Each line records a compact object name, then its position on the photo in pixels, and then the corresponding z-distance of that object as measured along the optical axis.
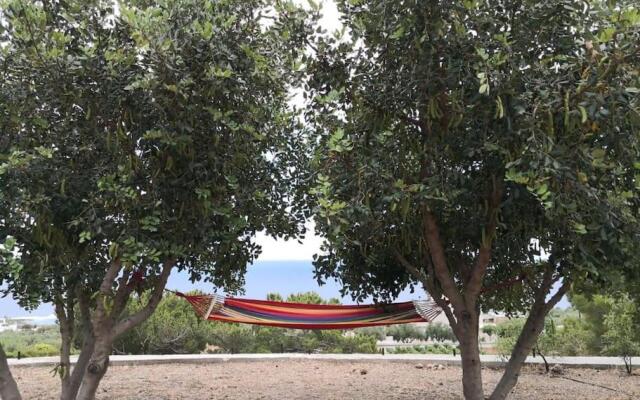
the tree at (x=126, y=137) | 2.57
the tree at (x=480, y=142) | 2.34
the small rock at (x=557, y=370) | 5.61
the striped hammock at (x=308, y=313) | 4.39
